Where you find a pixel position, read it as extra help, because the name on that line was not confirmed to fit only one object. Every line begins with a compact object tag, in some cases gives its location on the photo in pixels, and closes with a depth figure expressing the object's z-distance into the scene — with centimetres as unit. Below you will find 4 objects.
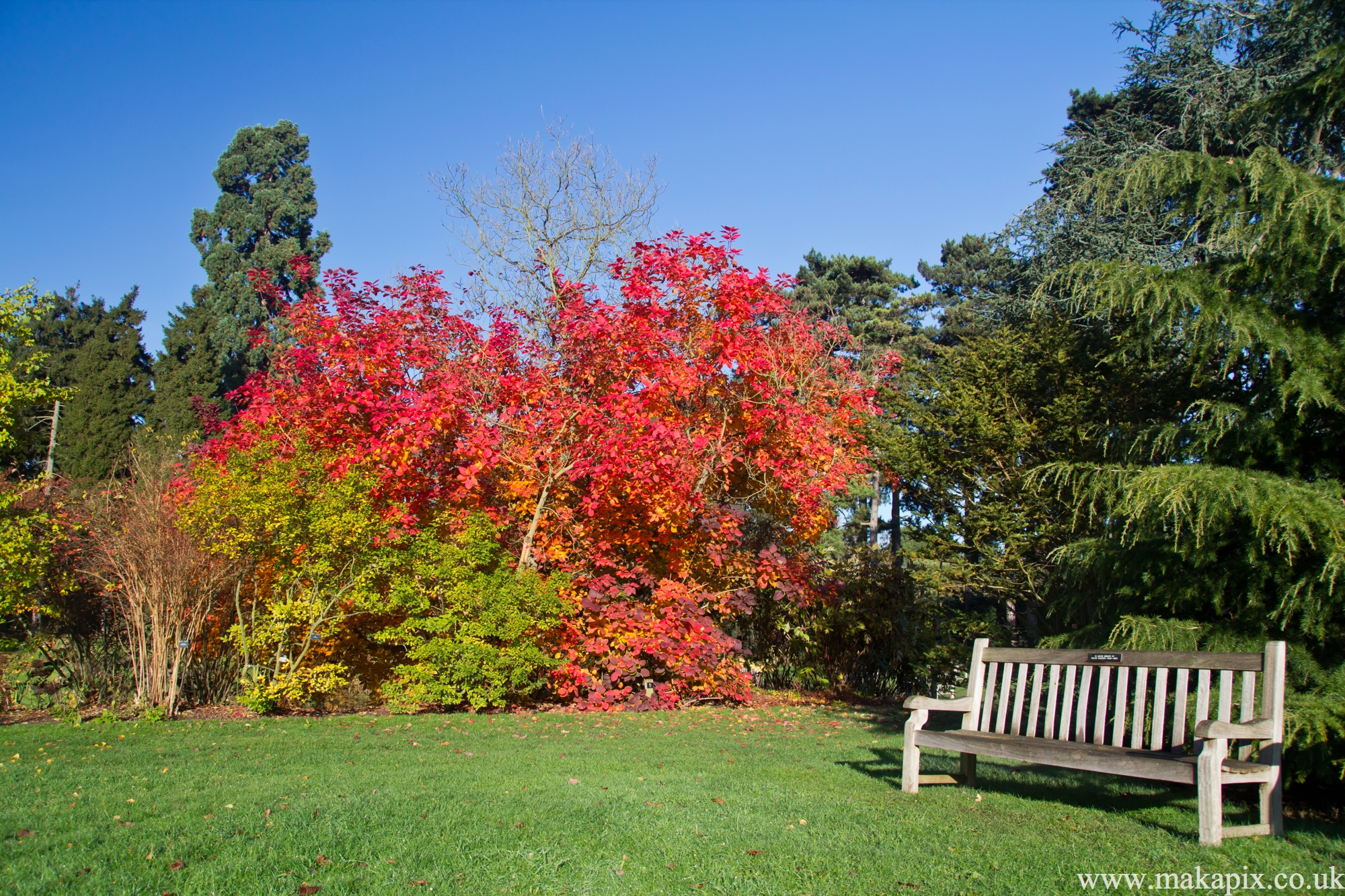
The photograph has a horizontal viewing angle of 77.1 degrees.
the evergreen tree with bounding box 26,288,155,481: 2209
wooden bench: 392
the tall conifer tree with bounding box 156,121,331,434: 2517
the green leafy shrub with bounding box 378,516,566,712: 910
